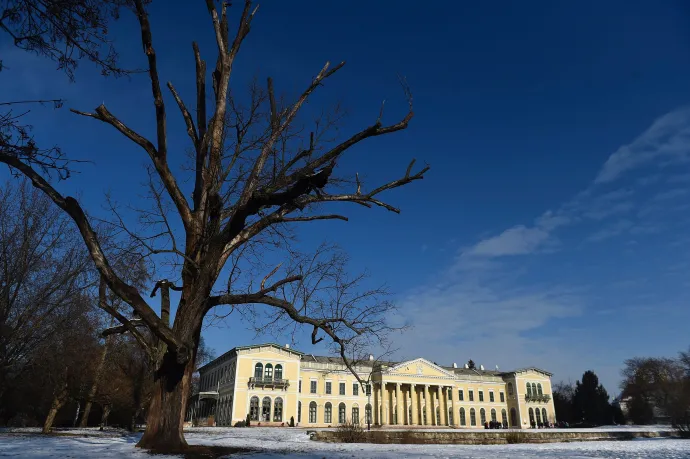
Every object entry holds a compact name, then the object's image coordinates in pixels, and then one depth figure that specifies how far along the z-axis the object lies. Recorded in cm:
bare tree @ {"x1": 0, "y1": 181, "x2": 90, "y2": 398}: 1502
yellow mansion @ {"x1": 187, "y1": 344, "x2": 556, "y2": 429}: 4797
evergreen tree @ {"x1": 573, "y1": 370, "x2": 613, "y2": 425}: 6481
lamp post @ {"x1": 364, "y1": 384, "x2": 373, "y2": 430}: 5412
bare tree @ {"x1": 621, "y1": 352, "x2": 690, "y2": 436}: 5913
